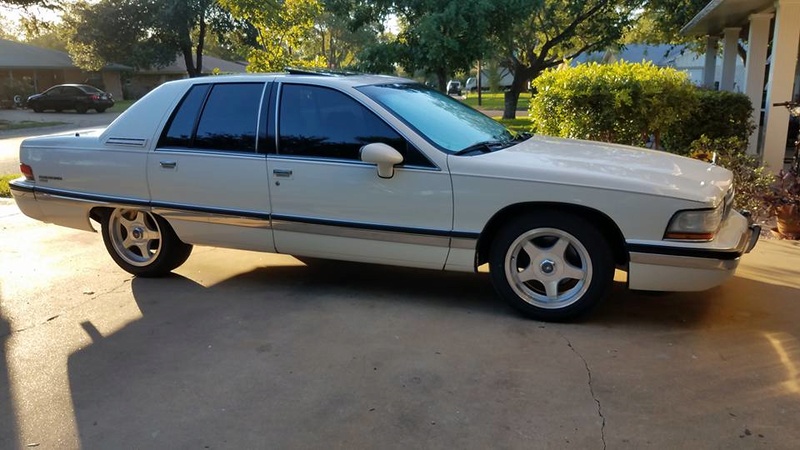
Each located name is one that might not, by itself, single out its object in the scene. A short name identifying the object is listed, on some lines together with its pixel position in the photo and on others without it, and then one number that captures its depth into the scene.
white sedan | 4.02
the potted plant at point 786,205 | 6.31
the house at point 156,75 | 50.34
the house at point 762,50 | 8.71
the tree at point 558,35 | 22.48
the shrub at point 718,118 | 8.88
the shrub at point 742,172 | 6.76
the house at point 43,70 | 40.59
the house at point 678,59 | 28.01
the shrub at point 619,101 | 7.94
